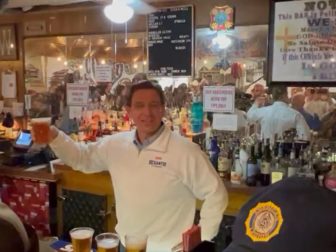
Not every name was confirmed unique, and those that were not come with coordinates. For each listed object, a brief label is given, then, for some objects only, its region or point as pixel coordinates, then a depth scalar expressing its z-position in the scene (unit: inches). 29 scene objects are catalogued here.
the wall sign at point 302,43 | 136.0
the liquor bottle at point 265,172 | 134.9
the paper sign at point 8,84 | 194.5
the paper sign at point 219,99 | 152.9
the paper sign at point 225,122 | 153.2
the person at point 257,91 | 146.9
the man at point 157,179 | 88.4
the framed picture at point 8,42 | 191.5
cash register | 170.2
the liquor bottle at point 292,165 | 131.9
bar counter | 149.9
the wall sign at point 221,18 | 149.0
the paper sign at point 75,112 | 181.6
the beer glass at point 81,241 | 62.6
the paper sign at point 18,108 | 192.5
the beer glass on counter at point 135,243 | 59.7
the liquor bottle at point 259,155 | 137.5
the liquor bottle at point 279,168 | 131.9
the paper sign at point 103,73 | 174.7
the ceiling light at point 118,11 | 131.1
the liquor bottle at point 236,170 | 136.8
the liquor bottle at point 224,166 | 141.4
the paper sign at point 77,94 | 179.9
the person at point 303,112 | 139.8
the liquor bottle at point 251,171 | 134.7
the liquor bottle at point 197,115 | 158.1
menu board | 156.9
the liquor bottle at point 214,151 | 147.2
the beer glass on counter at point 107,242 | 59.4
